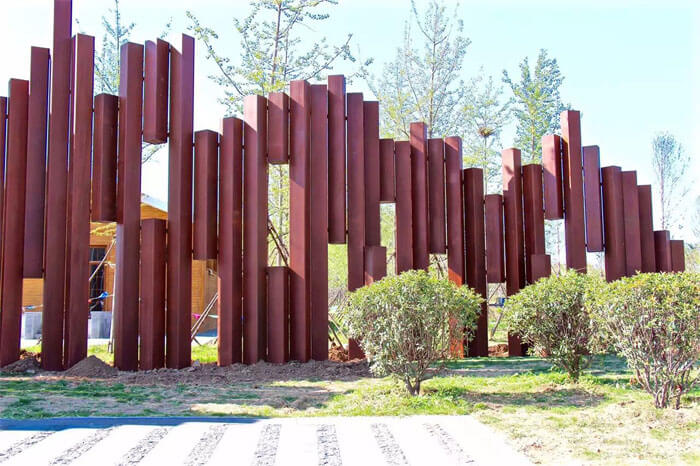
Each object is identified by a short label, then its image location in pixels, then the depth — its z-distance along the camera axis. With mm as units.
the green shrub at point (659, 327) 5156
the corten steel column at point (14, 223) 8695
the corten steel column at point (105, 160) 8758
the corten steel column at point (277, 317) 8875
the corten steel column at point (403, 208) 9578
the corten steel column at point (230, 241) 8773
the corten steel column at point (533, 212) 10055
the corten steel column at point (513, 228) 9969
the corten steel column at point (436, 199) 9922
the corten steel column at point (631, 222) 10016
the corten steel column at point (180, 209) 8758
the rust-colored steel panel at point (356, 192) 9305
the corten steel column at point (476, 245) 9922
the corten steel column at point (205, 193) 8867
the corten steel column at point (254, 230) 8867
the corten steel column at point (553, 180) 10062
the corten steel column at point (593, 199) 10047
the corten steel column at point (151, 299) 8625
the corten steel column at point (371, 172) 9500
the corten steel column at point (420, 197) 9766
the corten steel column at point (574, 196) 9961
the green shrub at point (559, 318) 6562
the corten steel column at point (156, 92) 8883
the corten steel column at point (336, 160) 9352
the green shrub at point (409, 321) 6082
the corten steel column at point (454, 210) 9898
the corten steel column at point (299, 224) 8969
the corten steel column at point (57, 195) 8602
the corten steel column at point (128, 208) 8594
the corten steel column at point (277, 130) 9188
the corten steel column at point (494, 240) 9961
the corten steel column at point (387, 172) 9734
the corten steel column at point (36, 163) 8758
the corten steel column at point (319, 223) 9070
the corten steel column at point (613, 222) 10000
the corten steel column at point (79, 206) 8602
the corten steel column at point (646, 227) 10133
